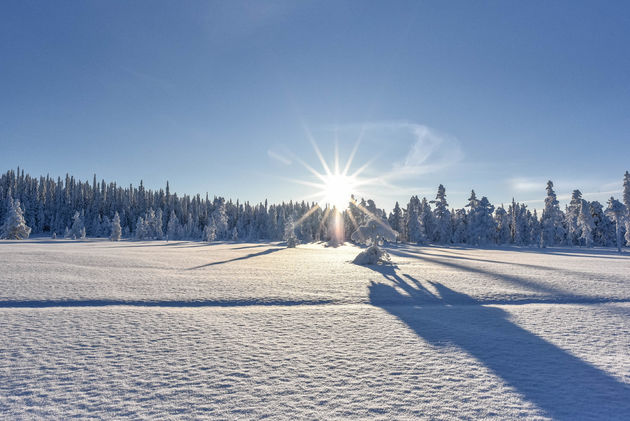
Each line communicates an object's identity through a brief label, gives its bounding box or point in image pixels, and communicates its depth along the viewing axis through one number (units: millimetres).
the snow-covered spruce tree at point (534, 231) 82456
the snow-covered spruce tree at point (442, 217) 78625
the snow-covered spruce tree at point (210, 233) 82619
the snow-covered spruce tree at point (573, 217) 68625
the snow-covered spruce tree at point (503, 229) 84531
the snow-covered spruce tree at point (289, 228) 69394
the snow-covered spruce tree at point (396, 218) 91544
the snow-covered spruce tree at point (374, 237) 25281
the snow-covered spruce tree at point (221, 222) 94862
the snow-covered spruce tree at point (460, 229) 79312
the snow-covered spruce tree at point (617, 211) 49156
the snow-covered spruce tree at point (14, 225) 54800
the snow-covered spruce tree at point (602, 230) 76438
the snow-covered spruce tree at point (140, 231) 78738
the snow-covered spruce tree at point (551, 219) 74125
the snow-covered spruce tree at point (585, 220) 62000
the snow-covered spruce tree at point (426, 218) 80500
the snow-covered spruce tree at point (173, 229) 95250
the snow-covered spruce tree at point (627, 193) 48031
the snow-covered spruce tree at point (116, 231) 67200
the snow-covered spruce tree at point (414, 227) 74625
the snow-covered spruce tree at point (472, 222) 72375
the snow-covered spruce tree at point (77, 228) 80500
